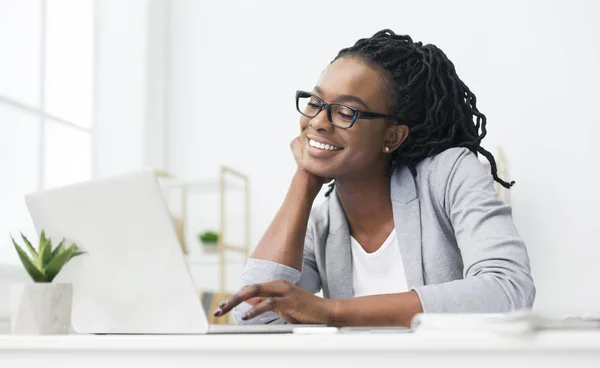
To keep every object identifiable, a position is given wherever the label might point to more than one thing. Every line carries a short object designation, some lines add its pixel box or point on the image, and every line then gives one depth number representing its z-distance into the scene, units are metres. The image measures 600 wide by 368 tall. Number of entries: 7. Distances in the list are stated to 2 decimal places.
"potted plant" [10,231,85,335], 1.53
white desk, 1.18
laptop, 1.51
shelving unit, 5.27
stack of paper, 1.19
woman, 2.16
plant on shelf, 5.37
